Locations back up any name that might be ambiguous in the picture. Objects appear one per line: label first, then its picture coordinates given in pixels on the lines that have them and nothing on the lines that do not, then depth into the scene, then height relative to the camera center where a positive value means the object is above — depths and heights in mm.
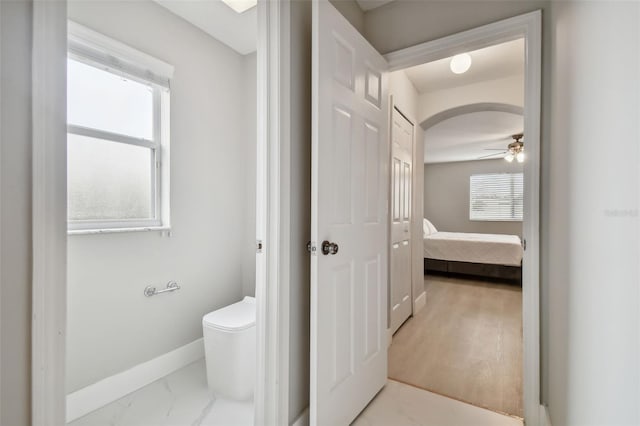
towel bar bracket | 1887 -525
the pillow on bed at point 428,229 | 5805 -352
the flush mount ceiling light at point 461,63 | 2256 +1180
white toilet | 1716 -869
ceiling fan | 5126 +1158
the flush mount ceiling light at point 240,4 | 1818 +1332
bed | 4672 -738
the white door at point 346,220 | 1267 -42
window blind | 7133 +402
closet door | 2571 -49
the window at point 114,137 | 1615 +468
